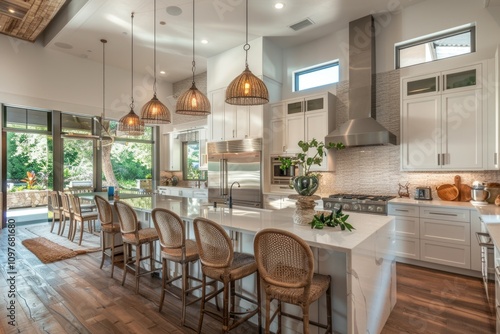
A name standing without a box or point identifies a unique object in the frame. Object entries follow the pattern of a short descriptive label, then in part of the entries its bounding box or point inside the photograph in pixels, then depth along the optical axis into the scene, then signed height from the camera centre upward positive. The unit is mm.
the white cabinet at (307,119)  4715 +846
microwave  4980 -133
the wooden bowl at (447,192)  3885 -397
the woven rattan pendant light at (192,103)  3281 +777
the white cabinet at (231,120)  5242 +952
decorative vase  2246 -153
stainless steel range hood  4277 +1350
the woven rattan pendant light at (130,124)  4391 +705
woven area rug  4125 -1358
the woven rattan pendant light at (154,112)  3709 +755
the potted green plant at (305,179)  2238 -111
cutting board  3832 -376
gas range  3916 -566
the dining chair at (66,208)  5230 -808
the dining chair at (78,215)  4891 -906
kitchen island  1726 -703
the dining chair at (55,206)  5637 -825
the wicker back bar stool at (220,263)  2027 -762
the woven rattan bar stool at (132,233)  2967 -767
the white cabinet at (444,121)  3551 +611
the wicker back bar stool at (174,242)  2389 -685
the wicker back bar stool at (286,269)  1646 -660
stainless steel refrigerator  5223 -78
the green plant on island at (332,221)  2088 -443
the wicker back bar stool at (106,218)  3476 -673
